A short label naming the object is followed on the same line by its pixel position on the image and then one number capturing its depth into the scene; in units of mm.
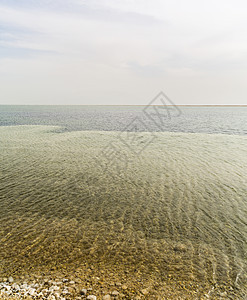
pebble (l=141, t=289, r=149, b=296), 6078
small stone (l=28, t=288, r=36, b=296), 5777
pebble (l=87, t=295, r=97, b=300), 5781
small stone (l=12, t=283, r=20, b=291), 6004
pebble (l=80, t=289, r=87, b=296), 5902
